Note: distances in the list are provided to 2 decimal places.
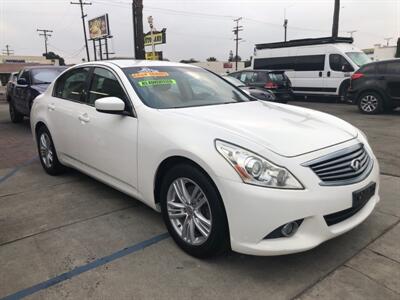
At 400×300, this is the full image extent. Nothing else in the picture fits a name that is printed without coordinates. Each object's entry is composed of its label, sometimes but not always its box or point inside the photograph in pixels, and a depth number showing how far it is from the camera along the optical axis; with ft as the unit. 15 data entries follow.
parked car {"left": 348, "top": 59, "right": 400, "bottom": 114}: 33.63
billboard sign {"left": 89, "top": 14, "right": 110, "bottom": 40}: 162.09
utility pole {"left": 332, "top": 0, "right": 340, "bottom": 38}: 65.10
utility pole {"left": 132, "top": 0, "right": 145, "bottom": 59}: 43.05
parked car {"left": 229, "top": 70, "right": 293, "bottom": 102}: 42.98
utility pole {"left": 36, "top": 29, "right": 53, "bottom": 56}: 244.96
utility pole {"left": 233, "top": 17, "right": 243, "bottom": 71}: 216.33
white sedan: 8.12
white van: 46.26
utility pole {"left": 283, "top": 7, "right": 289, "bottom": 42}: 184.34
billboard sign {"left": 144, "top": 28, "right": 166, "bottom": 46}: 58.18
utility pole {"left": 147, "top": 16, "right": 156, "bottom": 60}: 46.42
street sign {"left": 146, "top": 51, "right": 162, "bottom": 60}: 51.83
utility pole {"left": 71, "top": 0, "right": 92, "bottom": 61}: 165.09
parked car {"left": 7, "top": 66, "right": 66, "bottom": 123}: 29.14
